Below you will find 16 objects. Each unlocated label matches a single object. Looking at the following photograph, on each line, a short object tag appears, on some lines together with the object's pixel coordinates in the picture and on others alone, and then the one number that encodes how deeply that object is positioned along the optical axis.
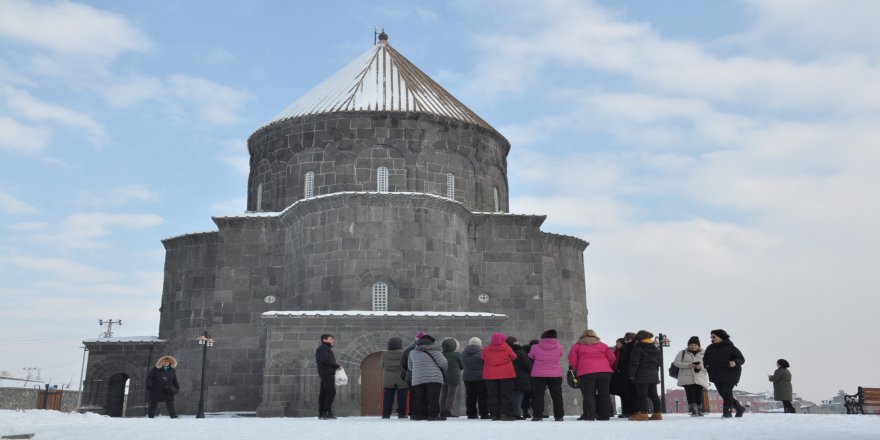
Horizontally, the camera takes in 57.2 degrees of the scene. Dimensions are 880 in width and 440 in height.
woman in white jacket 14.72
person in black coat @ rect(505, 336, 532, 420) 14.62
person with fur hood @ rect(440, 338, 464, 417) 15.56
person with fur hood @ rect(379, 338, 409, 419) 15.43
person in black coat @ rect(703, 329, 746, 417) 13.99
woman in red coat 14.37
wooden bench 20.39
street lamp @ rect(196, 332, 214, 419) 22.87
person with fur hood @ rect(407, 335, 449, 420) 14.20
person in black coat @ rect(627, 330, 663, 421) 14.06
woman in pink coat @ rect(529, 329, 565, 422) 14.38
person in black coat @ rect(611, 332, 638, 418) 14.88
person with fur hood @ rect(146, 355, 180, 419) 17.09
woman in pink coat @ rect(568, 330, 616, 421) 13.97
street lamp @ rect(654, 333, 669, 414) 25.64
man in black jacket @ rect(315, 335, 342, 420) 15.32
